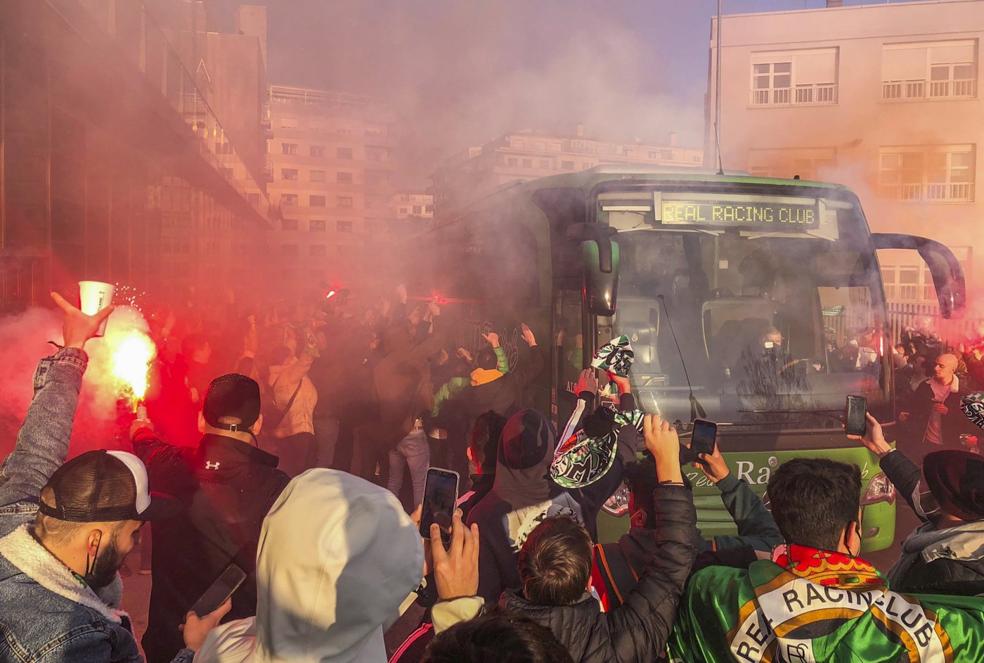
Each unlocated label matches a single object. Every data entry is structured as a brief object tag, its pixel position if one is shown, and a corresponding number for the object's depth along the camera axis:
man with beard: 1.52
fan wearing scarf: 1.79
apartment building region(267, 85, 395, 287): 57.84
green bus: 5.02
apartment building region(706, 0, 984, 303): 22.94
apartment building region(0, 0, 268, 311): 5.60
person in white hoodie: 1.27
